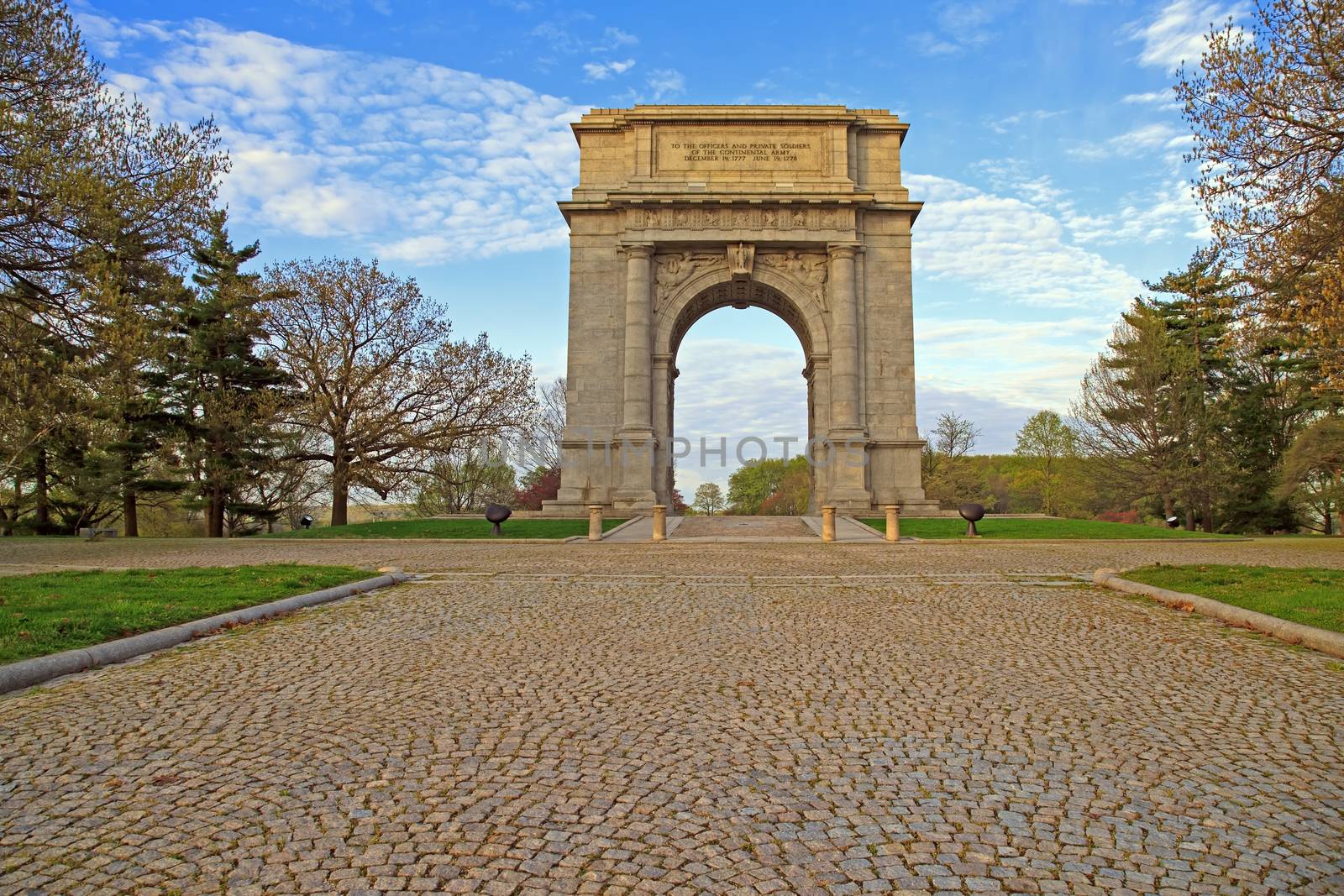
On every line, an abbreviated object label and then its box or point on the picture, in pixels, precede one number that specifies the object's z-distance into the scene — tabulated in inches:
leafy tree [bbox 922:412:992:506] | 1801.2
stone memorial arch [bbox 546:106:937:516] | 1238.3
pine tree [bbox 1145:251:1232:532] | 1438.2
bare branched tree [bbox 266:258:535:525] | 1145.4
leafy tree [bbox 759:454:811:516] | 2849.4
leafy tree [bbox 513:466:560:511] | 1769.2
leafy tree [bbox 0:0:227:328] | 574.2
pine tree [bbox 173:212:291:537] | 1141.7
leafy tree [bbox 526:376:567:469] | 1390.5
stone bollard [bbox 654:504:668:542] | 876.6
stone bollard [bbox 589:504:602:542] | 871.1
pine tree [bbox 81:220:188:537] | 583.8
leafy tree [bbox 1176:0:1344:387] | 541.6
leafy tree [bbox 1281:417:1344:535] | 1032.2
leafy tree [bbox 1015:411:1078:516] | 2137.1
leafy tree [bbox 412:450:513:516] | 1288.1
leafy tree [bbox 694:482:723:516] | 3843.5
